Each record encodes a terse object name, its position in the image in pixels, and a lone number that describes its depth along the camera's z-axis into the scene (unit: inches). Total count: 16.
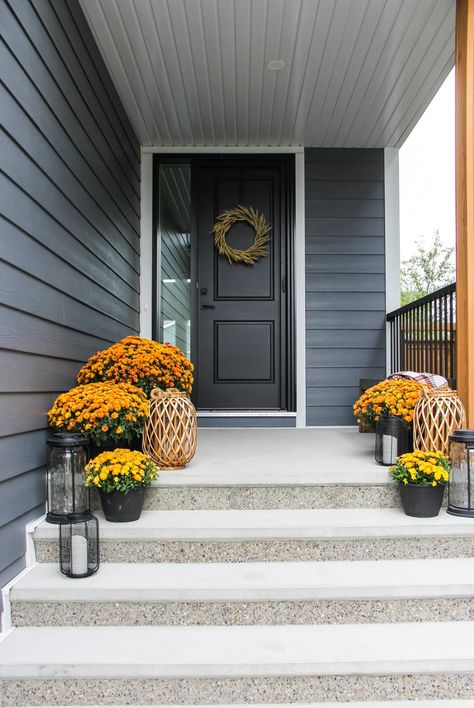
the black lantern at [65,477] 85.0
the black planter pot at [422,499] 88.4
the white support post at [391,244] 178.4
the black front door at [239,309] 179.6
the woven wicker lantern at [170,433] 98.4
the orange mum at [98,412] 89.3
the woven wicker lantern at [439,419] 100.6
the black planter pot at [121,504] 85.0
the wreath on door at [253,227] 178.7
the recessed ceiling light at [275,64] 131.6
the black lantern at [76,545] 75.6
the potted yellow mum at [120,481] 83.3
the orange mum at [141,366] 111.2
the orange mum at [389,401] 107.0
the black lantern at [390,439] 101.9
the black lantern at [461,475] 89.7
